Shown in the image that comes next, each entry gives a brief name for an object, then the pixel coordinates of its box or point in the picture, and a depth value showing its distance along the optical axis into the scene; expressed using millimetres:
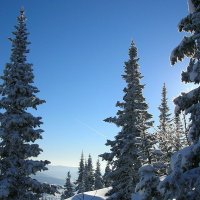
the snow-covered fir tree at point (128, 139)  25933
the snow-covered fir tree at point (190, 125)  8203
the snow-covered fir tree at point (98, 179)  77300
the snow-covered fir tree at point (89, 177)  74375
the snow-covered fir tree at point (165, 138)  22478
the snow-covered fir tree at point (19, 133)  19672
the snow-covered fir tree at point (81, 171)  80300
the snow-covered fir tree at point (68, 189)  72688
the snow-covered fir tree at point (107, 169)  73181
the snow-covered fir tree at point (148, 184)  9406
